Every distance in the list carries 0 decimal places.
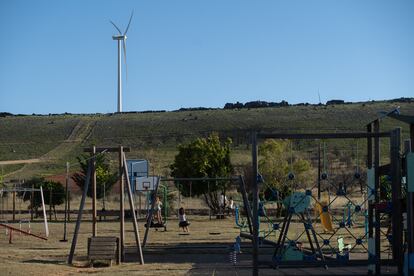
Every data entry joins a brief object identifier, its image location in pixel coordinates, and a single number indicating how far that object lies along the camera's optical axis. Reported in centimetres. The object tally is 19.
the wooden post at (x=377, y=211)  1370
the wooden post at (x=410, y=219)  1275
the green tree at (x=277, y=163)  4196
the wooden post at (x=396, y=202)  1326
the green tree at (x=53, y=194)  4622
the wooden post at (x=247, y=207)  2060
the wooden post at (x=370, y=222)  1445
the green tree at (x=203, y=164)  4659
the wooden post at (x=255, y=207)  1329
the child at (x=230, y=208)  4255
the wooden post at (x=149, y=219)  2305
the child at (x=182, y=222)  3025
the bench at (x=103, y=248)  1762
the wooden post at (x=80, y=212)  1795
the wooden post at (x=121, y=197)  1803
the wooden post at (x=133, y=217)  1778
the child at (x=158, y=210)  3166
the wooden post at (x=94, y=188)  1833
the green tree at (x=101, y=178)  5006
